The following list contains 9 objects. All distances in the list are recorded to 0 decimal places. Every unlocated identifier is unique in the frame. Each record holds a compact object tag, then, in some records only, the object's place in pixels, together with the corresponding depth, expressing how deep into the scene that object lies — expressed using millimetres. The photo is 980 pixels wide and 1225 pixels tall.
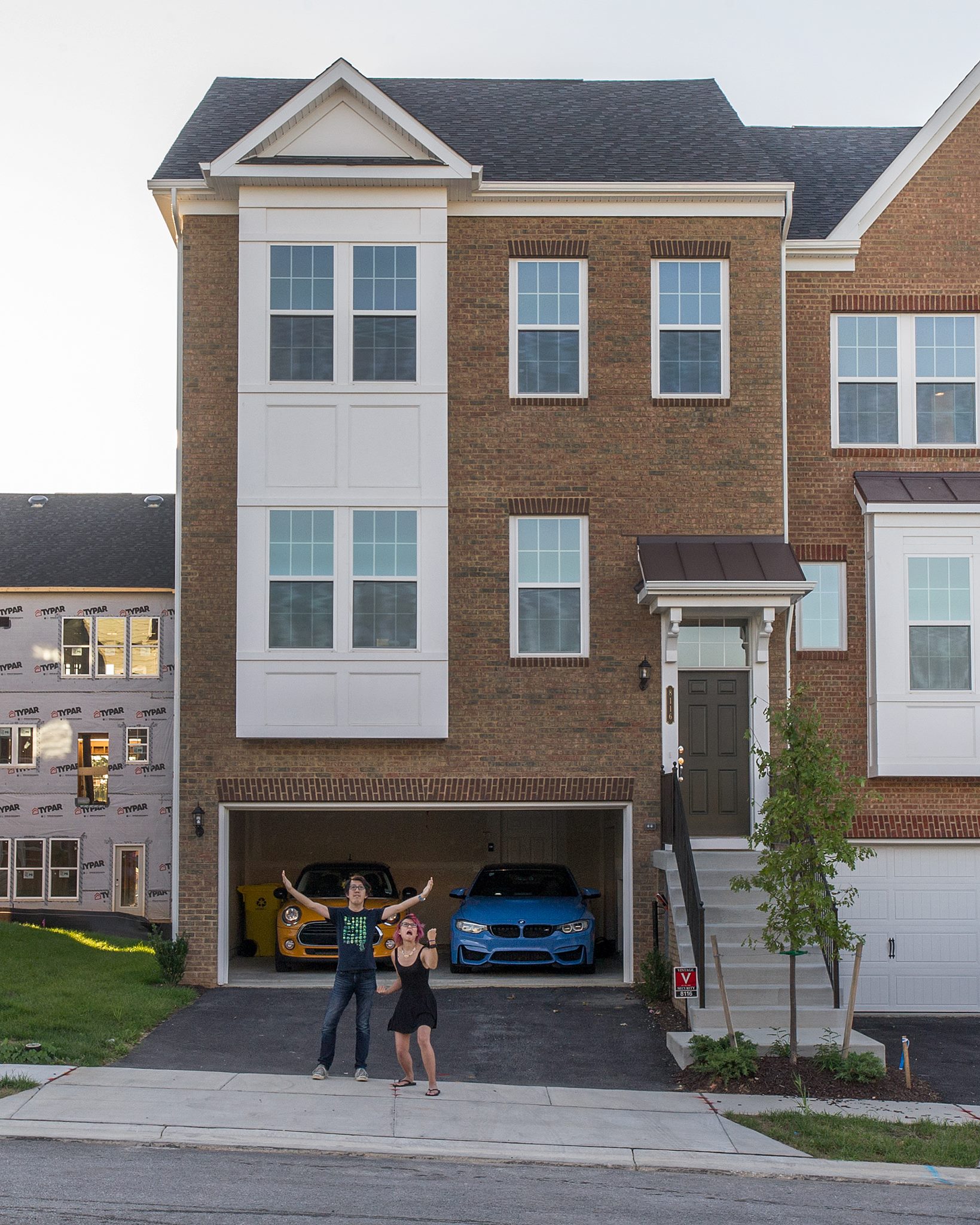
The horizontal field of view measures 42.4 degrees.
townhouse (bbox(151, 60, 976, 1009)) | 15117
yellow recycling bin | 17625
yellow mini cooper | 15875
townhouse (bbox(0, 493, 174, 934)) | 25891
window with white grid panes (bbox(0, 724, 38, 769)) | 26219
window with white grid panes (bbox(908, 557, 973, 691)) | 15484
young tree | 11102
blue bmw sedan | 15578
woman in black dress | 9961
